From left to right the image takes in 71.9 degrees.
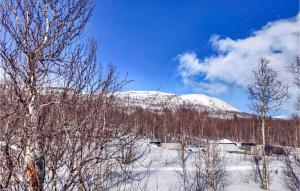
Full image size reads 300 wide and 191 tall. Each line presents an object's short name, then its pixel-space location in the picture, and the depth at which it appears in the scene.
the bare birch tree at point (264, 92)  13.96
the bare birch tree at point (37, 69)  3.04
